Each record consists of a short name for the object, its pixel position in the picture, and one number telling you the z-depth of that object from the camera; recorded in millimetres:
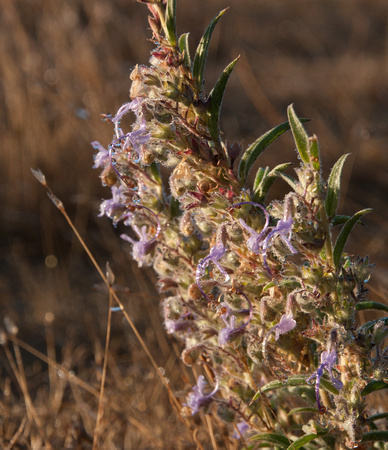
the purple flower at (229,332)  765
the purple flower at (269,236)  729
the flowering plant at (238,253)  746
